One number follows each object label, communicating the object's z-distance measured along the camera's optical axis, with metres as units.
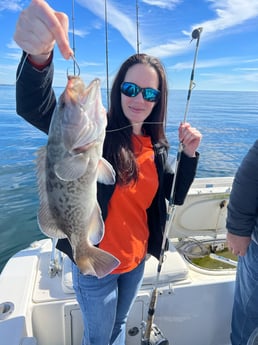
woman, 1.64
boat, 2.15
